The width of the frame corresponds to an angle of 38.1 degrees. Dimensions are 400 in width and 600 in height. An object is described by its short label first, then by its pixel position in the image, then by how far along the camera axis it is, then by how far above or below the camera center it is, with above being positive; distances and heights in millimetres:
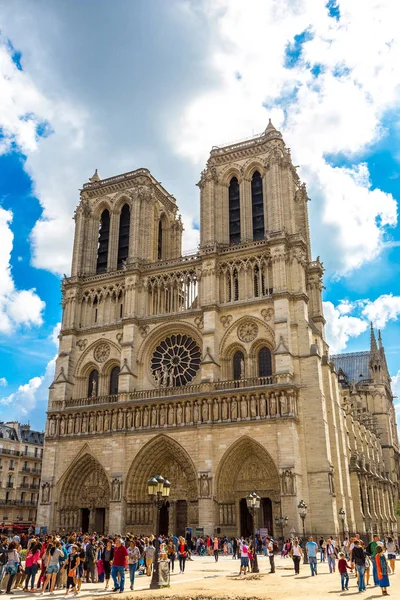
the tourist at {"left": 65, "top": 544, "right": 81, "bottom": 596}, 14992 -731
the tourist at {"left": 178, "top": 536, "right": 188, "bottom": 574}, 20016 -401
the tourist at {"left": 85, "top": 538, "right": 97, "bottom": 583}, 17969 -644
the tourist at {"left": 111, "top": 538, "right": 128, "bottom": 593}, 14797 -534
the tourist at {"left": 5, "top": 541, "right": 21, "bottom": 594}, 14758 -543
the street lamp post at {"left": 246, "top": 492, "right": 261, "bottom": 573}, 22375 +1343
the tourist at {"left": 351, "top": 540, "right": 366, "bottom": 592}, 14750 -564
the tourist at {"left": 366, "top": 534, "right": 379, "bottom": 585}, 14325 -291
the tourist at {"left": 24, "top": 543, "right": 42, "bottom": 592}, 15643 -617
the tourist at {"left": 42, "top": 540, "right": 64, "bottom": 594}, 15169 -567
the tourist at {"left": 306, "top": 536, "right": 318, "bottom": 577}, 18781 -531
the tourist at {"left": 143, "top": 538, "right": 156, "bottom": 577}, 19580 -524
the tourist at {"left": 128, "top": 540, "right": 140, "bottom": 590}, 16172 -513
